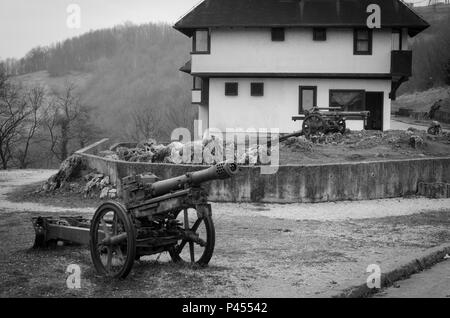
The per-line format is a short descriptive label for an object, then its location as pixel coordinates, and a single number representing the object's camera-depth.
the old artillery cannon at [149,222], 8.79
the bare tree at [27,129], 59.33
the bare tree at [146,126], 79.06
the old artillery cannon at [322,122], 27.87
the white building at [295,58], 35.41
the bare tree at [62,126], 69.19
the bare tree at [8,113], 57.97
